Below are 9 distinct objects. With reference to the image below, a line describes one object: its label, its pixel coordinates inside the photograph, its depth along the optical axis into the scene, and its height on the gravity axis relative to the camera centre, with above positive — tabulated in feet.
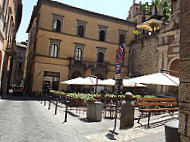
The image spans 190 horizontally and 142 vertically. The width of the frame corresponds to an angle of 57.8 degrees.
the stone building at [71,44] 75.25 +18.67
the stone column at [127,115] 20.51 -3.51
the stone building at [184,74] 9.57 +0.81
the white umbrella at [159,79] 29.32 +1.34
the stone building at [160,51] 57.31 +13.76
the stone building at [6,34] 41.13 +13.77
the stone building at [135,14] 135.61 +60.81
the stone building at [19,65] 158.92 +14.99
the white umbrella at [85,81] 47.17 +0.73
